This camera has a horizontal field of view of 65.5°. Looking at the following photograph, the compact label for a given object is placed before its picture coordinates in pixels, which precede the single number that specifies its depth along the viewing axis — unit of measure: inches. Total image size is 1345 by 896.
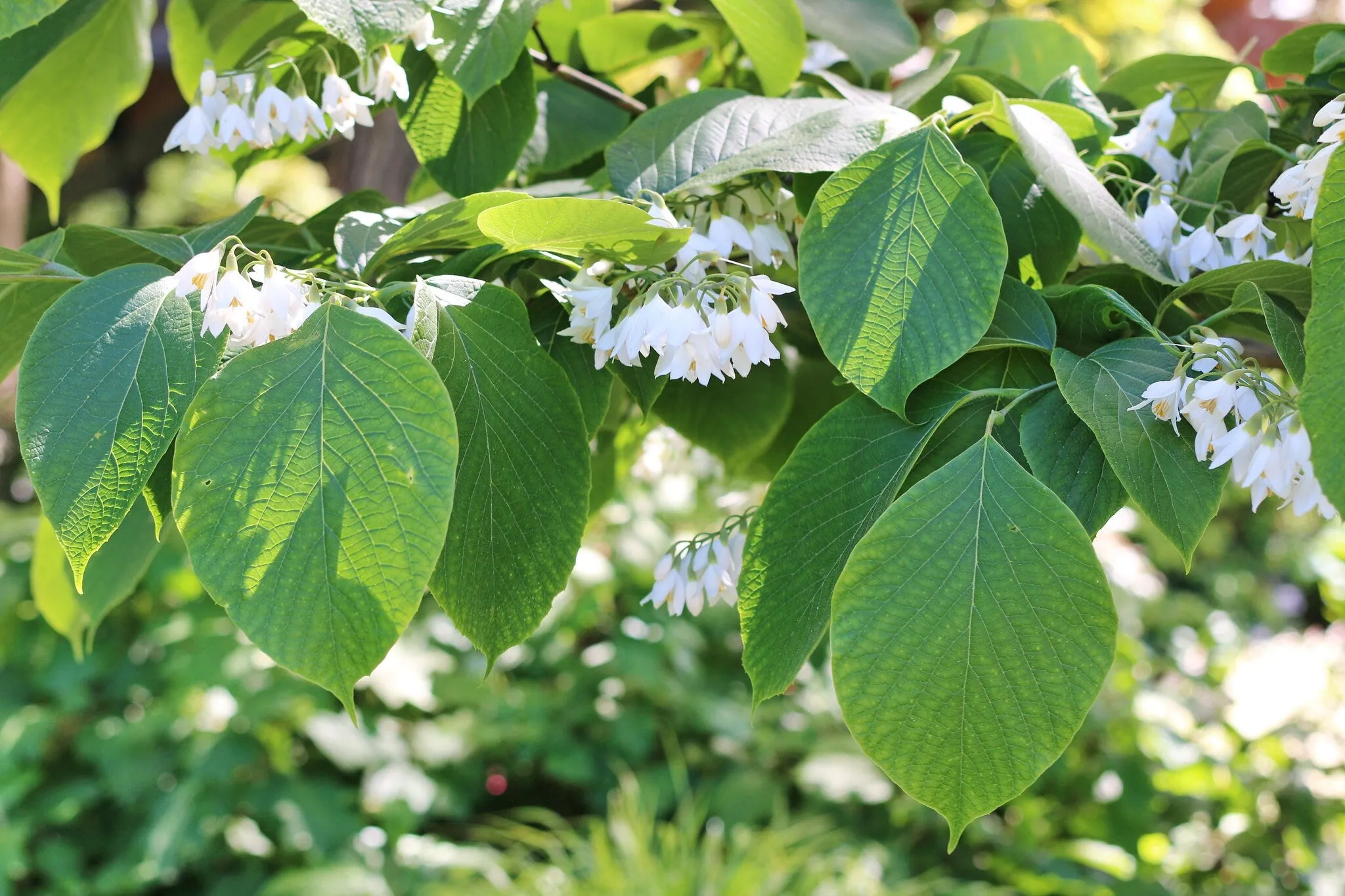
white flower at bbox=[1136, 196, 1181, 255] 15.4
